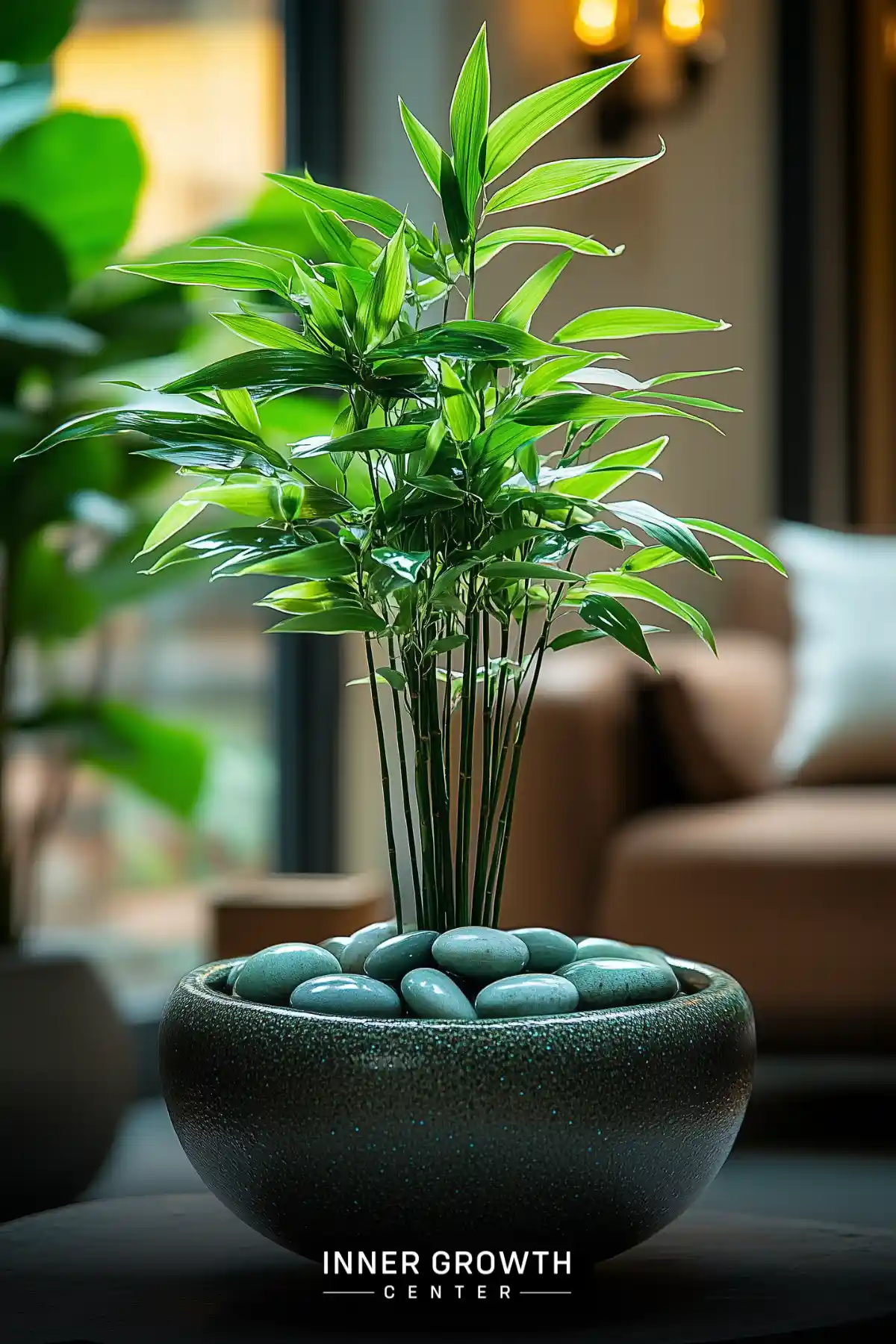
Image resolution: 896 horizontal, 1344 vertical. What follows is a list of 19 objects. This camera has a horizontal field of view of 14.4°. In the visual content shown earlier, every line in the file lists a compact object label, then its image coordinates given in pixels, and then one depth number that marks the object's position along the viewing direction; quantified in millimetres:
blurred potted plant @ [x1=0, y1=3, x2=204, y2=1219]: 2786
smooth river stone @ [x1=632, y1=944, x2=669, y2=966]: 1733
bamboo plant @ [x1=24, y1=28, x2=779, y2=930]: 1663
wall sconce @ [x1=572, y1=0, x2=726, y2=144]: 4239
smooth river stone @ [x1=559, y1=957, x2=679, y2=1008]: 1664
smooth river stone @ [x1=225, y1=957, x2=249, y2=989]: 1720
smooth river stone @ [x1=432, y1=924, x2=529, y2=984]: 1669
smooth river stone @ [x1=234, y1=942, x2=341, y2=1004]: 1683
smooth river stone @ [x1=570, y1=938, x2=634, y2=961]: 1730
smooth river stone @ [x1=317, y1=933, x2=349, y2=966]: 1762
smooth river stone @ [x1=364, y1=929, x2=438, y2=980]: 1691
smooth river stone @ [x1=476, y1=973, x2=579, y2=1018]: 1640
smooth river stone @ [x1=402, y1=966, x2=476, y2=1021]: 1638
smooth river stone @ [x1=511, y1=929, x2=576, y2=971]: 1720
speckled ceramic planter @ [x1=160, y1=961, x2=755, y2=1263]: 1589
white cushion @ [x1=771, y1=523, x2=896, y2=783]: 3483
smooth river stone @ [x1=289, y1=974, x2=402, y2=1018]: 1643
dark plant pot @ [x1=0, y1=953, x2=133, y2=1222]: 2733
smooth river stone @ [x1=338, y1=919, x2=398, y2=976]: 1729
